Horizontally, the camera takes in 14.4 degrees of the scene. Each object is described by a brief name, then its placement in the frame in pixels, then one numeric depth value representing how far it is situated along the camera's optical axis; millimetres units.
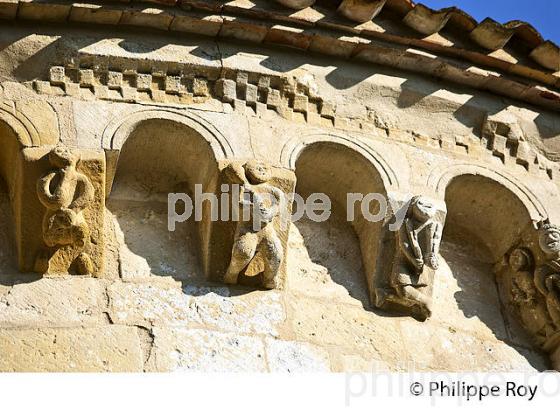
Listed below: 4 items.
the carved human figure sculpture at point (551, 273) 12225
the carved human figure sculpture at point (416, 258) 11892
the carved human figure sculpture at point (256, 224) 11365
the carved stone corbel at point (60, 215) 11134
